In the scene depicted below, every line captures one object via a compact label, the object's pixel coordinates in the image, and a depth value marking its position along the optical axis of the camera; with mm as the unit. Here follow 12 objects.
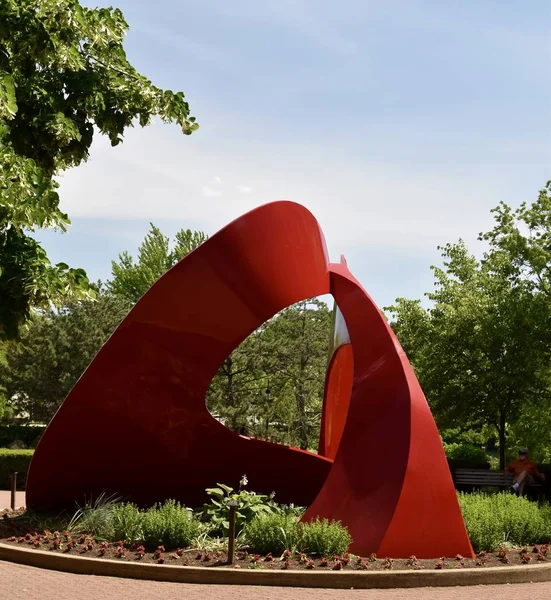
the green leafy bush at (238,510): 9367
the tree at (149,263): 38312
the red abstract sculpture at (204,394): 9117
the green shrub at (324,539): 8234
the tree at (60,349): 33688
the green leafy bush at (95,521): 9367
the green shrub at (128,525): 8961
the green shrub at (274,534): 8438
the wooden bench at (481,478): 16770
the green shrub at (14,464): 21094
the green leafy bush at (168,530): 8672
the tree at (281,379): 30438
